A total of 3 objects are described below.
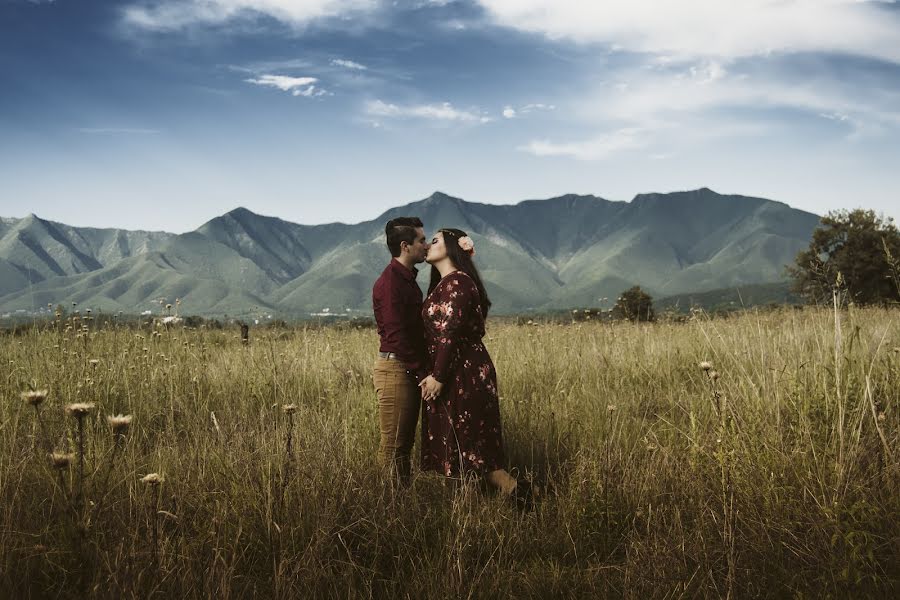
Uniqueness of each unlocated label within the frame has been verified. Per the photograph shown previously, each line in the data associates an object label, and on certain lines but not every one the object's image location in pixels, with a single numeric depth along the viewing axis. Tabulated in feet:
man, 16.06
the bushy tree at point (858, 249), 94.02
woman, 15.35
